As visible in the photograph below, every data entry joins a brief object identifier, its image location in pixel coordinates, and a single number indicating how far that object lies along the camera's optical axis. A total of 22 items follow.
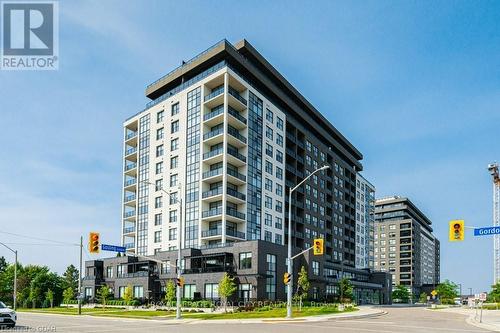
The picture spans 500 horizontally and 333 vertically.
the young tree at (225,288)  50.88
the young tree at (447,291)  110.89
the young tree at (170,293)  55.68
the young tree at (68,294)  76.19
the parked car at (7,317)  24.42
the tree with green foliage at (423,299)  136.70
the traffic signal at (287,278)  35.78
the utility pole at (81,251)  51.72
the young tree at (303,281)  59.53
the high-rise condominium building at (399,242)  185.25
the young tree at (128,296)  61.56
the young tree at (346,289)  84.55
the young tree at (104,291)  63.24
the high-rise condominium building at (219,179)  63.28
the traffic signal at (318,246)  35.28
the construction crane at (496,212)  139.27
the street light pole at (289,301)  36.56
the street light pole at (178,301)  38.91
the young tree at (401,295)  148.75
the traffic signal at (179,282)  38.75
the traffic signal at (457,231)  28.44
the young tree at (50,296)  80.15
